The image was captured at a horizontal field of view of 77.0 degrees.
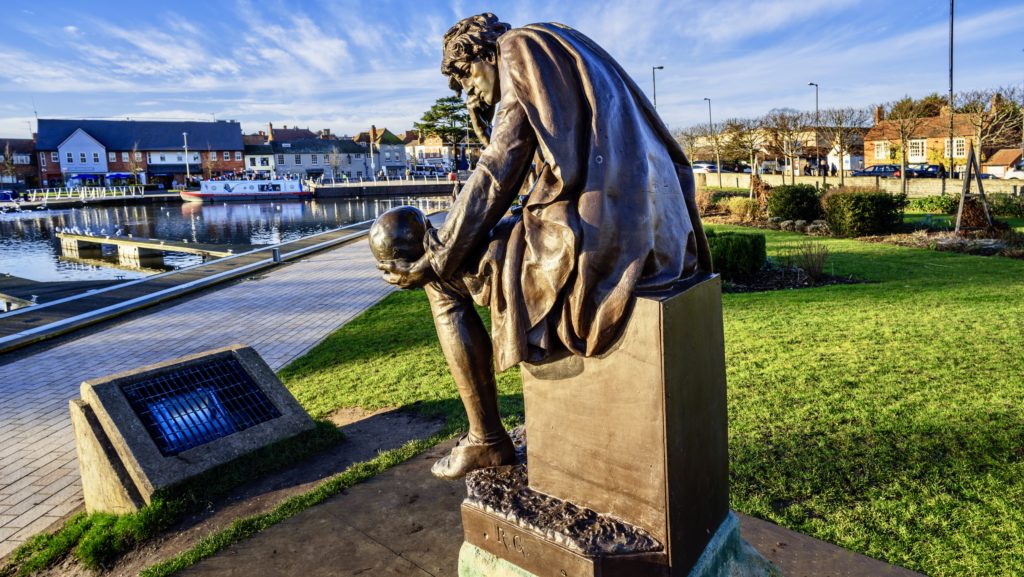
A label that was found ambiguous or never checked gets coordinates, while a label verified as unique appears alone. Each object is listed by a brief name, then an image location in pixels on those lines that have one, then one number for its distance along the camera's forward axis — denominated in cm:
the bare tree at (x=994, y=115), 3105
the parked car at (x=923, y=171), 4266
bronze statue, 220
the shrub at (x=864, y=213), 1642
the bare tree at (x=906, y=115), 3776
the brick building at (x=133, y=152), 7681
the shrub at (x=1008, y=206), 2016
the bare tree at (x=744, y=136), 4331
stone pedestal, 216
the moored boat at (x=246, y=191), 6138
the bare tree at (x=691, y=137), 5208
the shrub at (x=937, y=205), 2178
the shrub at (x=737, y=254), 1067
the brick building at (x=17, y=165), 7606
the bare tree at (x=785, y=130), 4162
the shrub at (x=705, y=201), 2513
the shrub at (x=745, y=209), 2147
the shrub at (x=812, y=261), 1042
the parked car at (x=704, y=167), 5052
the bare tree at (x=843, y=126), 4166
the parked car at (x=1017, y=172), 4333
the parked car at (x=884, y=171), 4675
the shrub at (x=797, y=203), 1936
